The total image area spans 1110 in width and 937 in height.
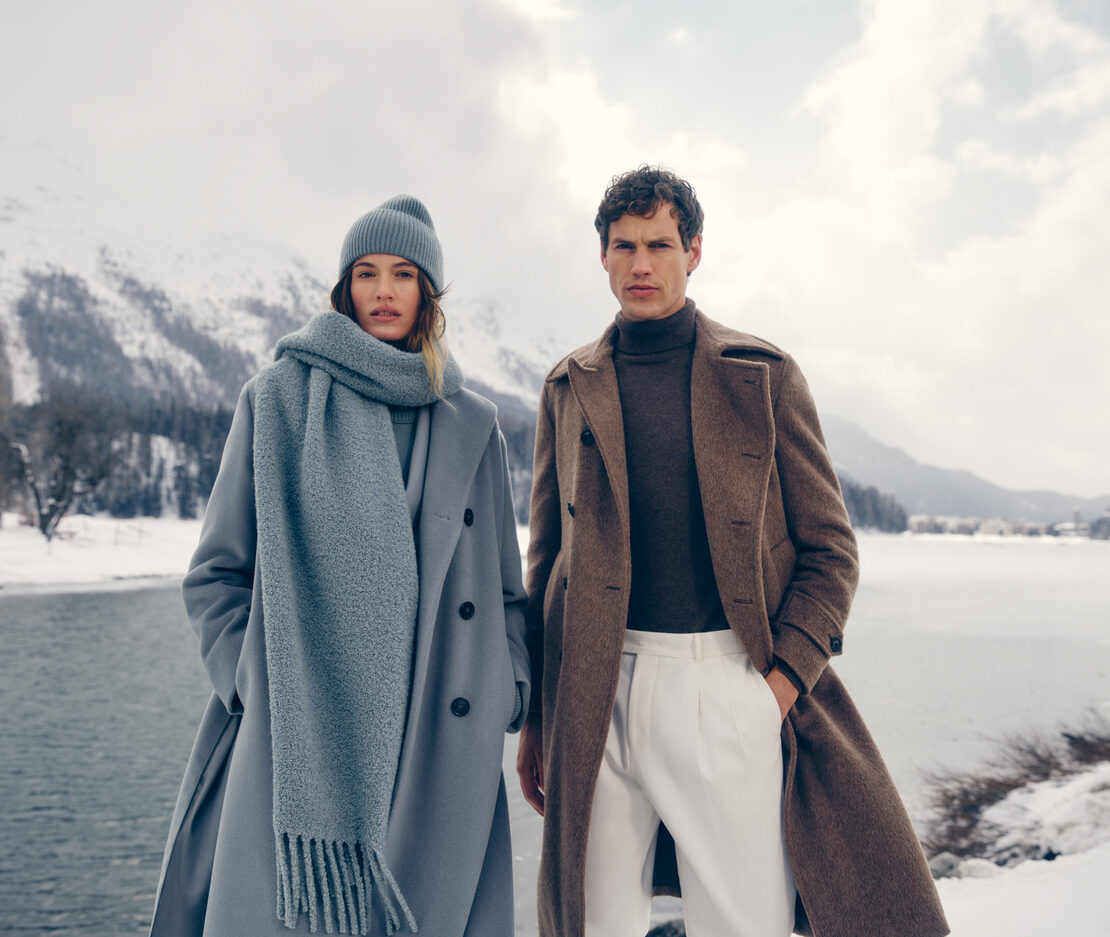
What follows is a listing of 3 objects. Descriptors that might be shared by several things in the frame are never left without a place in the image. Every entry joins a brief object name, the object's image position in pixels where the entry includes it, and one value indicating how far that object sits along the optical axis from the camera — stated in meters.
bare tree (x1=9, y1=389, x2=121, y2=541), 33.94
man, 2.02
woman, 1.82
